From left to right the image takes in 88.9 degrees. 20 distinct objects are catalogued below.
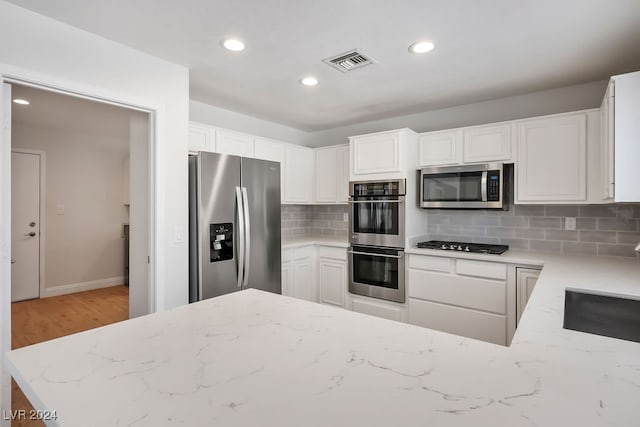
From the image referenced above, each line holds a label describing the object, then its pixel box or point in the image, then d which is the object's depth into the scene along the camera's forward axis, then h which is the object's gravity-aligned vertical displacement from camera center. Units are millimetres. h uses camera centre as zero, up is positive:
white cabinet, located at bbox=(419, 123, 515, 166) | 2977 +662
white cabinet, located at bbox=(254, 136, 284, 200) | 3611 +710
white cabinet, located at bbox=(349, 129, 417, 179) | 3305 +623
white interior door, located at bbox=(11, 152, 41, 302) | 4355 -205
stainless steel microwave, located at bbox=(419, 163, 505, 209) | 2982 +258
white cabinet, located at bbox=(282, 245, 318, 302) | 3570 -692
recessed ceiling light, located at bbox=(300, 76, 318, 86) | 2737 +1128
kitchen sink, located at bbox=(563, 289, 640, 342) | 1539 -491
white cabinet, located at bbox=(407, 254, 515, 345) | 2732 -750
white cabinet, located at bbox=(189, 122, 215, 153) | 2998 +700
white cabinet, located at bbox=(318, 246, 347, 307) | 3717 -728
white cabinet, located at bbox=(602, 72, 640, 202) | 1884 +455
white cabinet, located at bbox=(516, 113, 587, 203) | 2648 +455
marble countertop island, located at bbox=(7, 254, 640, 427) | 625 -385
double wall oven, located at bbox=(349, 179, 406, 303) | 3299 -272
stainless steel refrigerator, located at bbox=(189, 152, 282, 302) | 2545 -111
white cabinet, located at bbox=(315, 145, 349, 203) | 4039 +488
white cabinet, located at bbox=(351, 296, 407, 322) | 3307 -1008
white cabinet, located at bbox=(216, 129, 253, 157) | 3227 +713
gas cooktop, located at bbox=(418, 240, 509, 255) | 2915 -321
